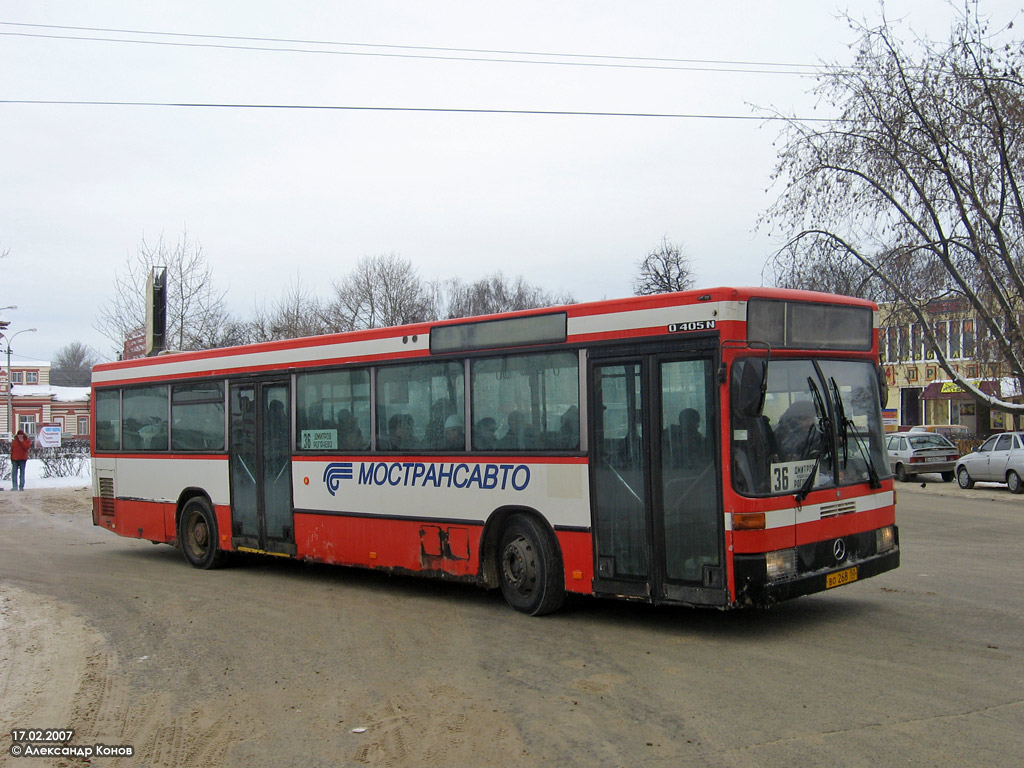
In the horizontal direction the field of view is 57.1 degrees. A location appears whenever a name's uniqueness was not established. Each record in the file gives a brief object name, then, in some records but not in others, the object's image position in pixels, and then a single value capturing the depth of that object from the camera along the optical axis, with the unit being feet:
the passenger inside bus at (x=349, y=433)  34.83
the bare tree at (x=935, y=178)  80.18
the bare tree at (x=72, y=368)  403.95
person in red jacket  91.15
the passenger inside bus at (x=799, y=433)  24.76
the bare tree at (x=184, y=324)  109.40
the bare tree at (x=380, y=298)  171.42
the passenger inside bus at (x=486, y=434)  29.89
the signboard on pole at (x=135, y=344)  94.89
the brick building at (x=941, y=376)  98.12
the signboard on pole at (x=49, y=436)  131.95
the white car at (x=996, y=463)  79.87
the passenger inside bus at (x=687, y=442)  24.62
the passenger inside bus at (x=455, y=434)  30.89
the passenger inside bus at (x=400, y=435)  32.78
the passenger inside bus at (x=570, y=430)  27.50
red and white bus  24.25
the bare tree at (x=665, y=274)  131.85
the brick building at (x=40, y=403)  307.17
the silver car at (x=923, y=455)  95.61
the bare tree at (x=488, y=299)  237.86
